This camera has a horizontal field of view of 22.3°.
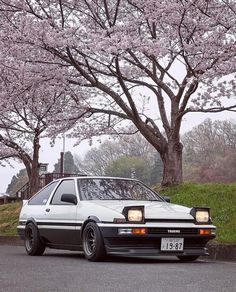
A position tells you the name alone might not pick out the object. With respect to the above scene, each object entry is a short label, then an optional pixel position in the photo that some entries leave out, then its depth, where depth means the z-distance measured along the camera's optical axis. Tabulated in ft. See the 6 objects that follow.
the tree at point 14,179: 377.09
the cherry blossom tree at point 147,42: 48.32
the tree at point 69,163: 324.84
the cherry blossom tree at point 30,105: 57.88
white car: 27.94
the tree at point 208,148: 230.68
